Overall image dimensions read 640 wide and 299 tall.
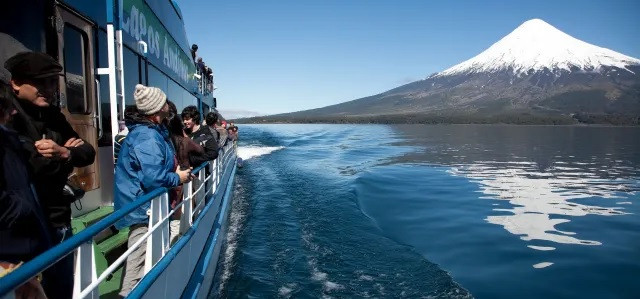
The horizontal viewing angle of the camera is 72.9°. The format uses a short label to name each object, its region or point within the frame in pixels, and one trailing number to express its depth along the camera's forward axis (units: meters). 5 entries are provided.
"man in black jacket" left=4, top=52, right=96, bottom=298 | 2.24
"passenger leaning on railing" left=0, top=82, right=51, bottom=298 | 1.82
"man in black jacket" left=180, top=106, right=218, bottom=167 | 6.32
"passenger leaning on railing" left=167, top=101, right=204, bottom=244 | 5.27
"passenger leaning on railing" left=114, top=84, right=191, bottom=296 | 3.23
